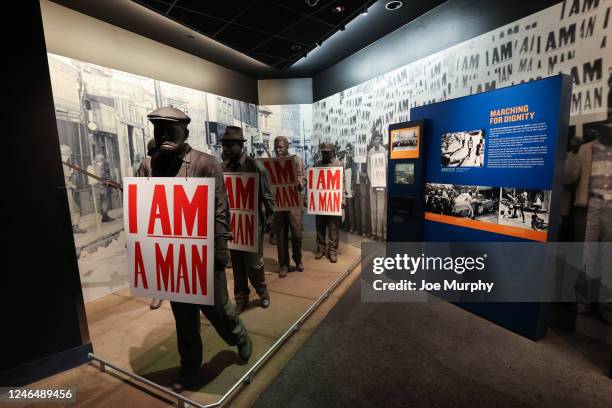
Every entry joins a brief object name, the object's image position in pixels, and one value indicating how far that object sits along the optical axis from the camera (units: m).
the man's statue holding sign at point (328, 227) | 4.83
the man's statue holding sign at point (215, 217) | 1.87
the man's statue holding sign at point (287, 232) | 4.44
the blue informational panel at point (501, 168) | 2.50
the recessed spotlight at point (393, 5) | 3.93
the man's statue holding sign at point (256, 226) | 2.96
